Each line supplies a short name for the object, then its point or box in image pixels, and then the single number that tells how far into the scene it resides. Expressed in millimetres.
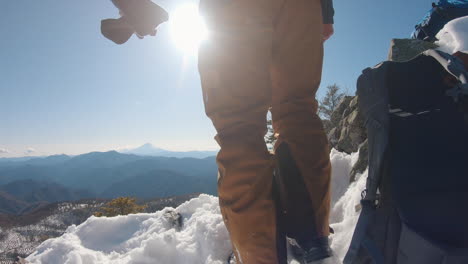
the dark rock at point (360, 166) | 2348
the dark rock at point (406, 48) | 4336
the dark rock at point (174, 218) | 2852
